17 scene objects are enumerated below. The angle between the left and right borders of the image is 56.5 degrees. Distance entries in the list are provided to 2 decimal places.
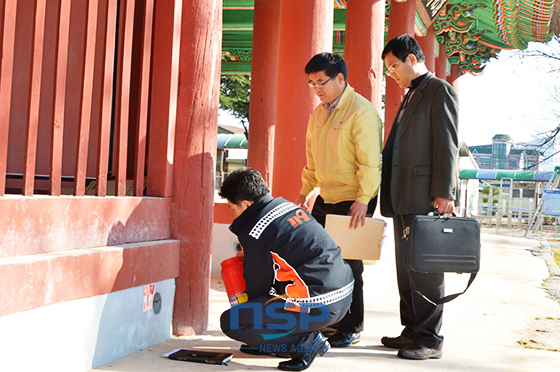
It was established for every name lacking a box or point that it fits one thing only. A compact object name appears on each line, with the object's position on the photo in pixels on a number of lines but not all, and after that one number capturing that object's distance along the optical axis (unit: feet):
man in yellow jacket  9.94
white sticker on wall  9.37
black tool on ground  8.66
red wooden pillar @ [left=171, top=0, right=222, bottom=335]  10.36
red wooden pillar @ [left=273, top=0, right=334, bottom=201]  15.01
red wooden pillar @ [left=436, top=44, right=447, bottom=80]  40.57
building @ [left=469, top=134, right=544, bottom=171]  184.34
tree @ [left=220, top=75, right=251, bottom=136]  69.11
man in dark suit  9.53
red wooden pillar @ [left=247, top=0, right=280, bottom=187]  26.96
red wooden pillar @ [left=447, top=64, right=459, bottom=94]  45.29
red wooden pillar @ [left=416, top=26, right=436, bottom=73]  33.88
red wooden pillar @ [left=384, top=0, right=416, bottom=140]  26.76
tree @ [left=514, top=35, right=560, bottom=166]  43.70
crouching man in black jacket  8.24
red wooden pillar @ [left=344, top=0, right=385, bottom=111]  20.85
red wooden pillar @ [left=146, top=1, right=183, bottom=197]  10.11
